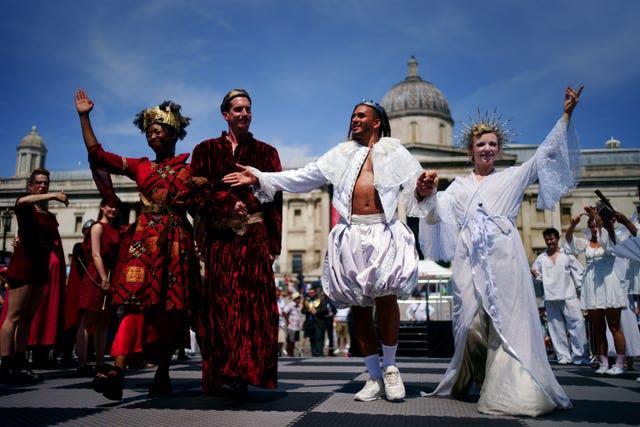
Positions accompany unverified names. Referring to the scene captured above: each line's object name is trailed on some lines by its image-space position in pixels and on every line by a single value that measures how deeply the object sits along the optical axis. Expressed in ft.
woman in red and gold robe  12.13
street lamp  65.46
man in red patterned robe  11.86
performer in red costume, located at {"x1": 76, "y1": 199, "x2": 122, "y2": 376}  18.62
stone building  158.61
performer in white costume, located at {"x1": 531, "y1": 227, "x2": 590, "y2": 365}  28.94
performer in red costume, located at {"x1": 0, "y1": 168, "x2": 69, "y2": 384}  16.34
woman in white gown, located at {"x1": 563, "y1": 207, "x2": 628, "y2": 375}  21.52
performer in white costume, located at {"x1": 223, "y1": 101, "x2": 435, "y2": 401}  12.03
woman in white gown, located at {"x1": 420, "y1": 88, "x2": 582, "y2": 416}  10.97
